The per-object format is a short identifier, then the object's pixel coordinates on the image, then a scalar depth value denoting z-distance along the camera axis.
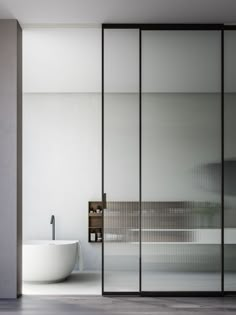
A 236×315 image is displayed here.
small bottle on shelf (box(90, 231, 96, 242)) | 7.89
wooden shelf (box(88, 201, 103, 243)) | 7.84
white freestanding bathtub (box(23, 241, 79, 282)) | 6.62
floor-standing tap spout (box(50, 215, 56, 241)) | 7.74
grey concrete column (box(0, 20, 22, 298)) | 5.42
